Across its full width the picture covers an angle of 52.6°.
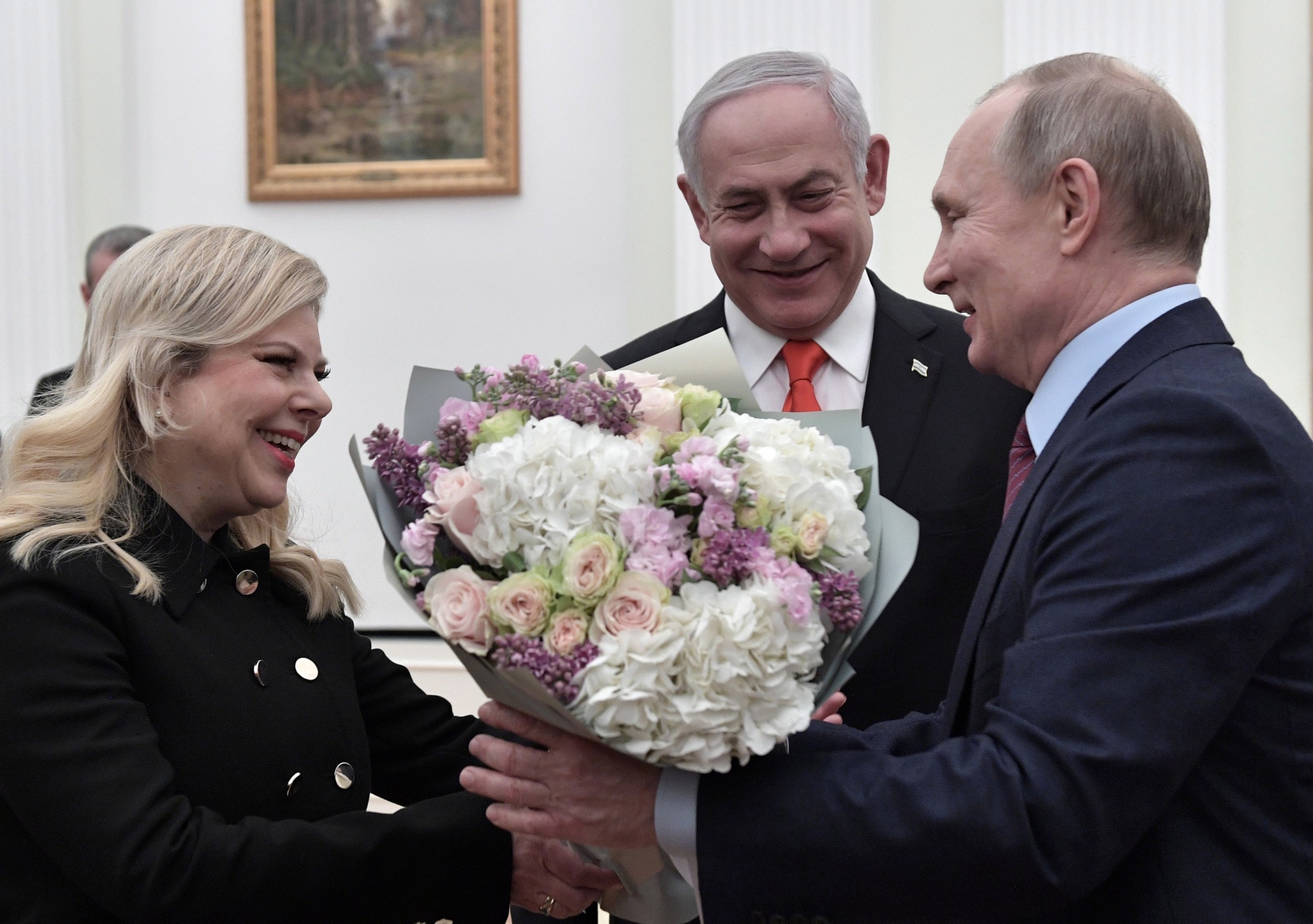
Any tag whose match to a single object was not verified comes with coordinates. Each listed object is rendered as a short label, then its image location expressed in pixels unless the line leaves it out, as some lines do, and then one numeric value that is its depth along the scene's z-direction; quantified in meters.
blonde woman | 1.73
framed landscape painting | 6.03
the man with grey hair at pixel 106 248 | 5.15
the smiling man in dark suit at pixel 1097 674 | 1.44
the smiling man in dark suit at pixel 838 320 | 2.44
